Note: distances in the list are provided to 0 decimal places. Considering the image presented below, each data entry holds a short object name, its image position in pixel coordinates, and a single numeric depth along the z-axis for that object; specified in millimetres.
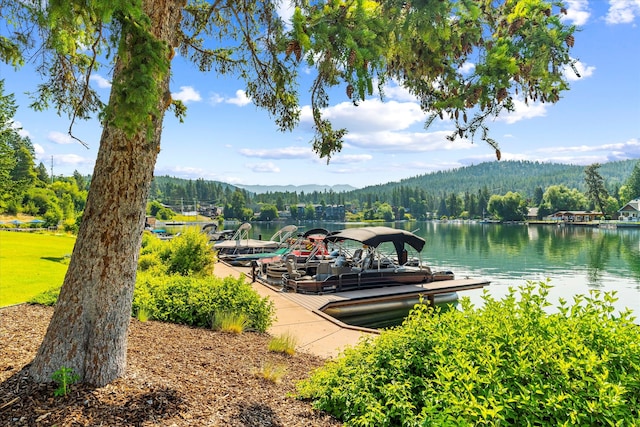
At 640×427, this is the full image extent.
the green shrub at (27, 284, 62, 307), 6836
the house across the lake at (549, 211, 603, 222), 102494
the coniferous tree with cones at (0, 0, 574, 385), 2877
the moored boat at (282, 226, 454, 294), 13773
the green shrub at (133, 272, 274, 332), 6770
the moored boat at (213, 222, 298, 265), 22142
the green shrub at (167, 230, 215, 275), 12070
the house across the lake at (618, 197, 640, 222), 93938
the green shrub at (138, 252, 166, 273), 12927
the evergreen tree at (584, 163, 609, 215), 88562
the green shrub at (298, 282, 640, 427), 2471
